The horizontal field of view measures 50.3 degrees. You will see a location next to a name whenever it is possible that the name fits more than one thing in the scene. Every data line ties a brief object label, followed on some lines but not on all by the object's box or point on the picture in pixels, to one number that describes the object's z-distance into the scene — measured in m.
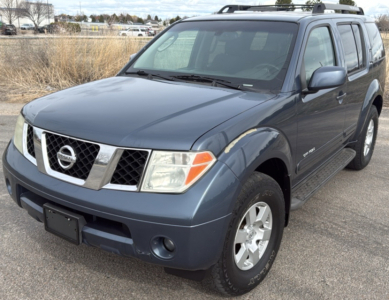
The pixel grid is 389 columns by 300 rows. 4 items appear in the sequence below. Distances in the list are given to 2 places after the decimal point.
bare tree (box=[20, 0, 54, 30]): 67.06
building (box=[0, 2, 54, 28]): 65.69
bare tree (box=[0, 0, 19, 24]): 63.61
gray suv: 2.16
